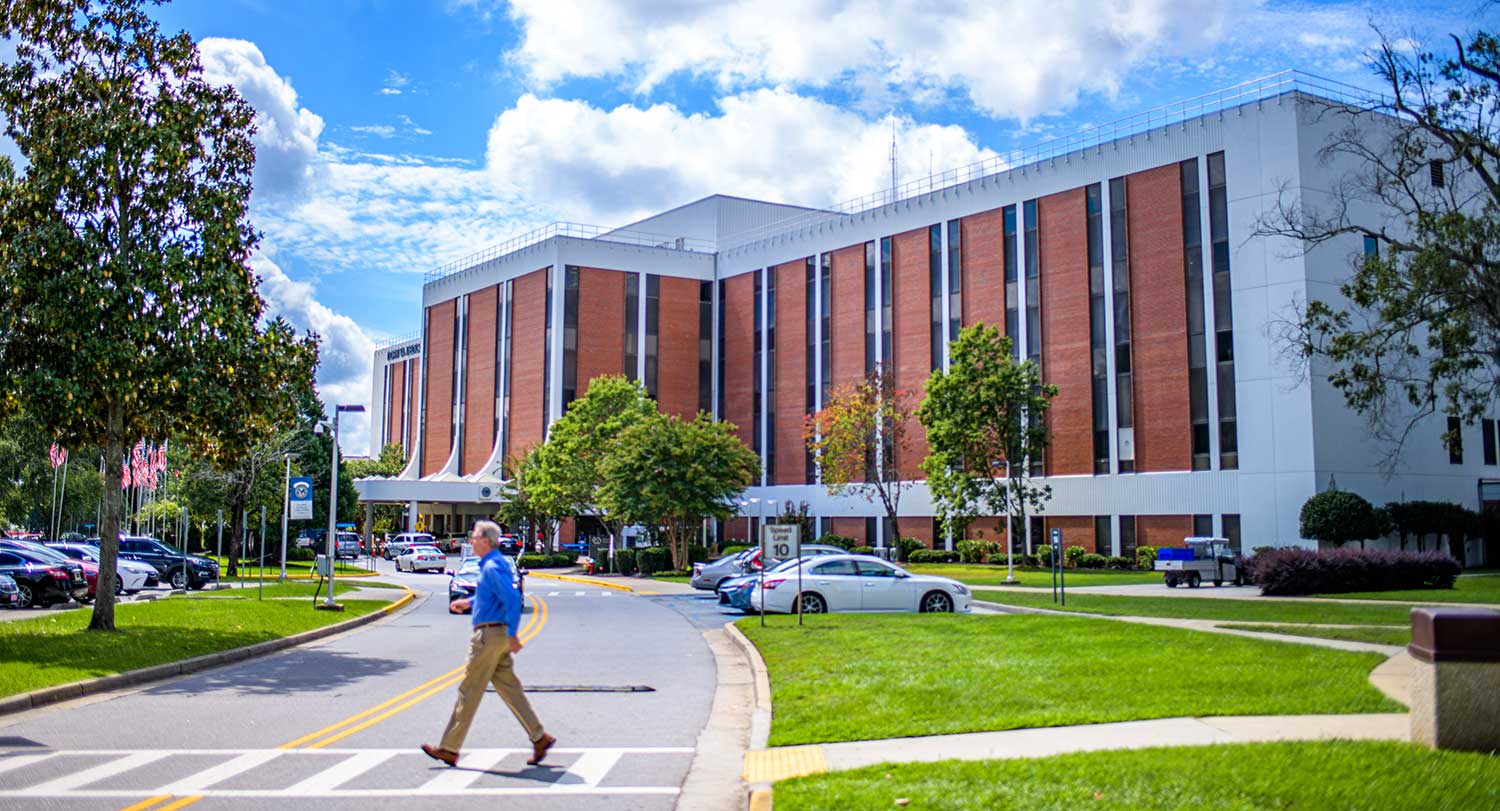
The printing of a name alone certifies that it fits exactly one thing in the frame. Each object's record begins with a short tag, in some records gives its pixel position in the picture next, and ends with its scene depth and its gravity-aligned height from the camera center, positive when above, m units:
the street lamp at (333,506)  28.22 +0.21
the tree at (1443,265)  28.30 +5.81
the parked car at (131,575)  36.59 -1.85
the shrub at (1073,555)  52.44 -2.00
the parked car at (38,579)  29.23 -1.56
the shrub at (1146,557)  50.31 -2.02
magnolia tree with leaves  19.92 +4.28
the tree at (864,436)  58.69 +3.63
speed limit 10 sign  21.16 -0.53
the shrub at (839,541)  58.33 -1.50
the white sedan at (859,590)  25.50 -1.68
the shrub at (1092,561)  51.42 -2.21
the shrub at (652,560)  55.41 -2.22
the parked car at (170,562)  40.91 -1.62
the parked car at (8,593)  28.52 -1.82
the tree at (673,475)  52.12 +1.61
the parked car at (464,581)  30.20 -1.73
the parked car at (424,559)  62.88 -2.40
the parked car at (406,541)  67.94 -1.64
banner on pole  33.25 +0.40
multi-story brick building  47.62 +9.79
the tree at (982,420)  48.56 +3.66
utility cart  37.97 -1.77
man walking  9.95 -1.08
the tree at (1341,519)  43.47 -0.43
